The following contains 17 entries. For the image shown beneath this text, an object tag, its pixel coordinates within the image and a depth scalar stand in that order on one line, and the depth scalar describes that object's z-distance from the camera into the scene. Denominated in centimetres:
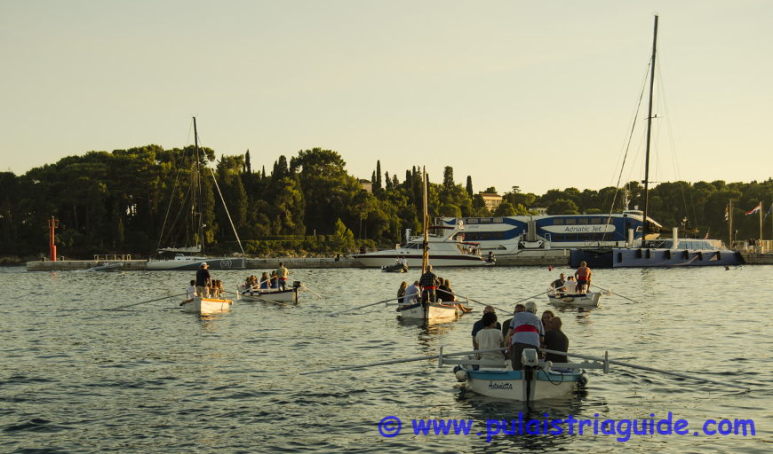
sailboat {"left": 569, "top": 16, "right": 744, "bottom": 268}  9844
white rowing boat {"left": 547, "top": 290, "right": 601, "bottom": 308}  4466
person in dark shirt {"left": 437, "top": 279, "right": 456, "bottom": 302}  3869
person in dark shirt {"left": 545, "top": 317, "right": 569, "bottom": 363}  1967
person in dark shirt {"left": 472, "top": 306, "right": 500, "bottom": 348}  2069
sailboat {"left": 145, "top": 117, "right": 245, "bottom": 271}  10881
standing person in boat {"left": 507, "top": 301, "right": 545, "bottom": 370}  1830
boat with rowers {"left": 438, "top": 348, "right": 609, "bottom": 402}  1823
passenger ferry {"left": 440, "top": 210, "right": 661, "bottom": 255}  12719
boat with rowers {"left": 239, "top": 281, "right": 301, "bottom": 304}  4869
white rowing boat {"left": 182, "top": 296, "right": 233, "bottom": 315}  4188
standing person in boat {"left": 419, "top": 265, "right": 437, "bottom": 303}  3656
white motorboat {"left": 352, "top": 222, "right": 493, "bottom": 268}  11012
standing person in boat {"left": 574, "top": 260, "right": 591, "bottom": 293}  4516
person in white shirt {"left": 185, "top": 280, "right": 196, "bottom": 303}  4353
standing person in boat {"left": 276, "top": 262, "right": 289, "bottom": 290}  4947
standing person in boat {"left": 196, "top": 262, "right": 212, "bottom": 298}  4247
